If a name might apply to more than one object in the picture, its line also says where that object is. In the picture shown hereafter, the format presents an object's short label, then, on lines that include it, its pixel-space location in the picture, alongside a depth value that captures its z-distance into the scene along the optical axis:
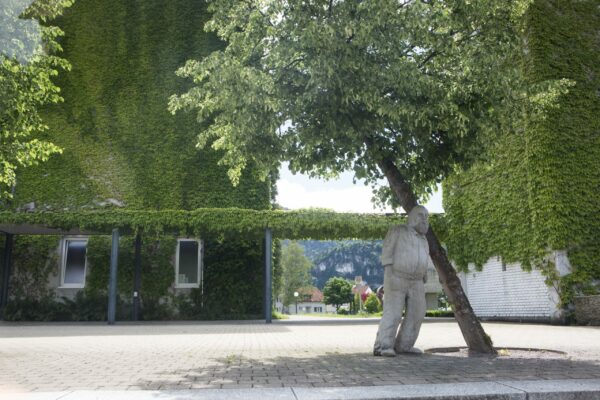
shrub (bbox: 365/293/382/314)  42.06
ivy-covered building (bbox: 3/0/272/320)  22.09
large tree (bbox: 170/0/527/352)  6.68
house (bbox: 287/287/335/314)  115.69
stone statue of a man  7.10
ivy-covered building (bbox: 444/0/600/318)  16.14
